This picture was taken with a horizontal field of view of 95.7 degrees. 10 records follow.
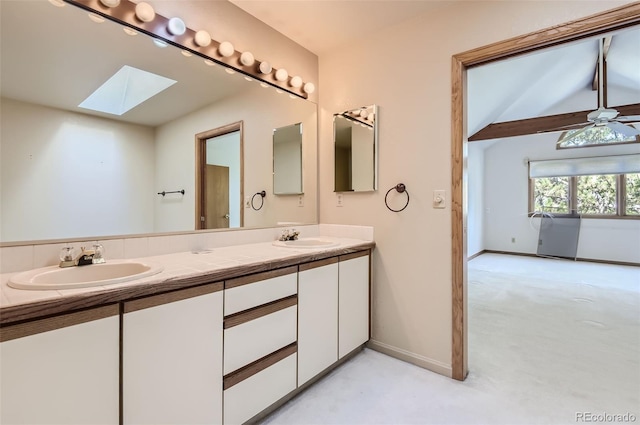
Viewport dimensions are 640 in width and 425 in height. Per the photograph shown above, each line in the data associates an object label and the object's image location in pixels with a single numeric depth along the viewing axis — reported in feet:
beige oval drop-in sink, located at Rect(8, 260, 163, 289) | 3.00
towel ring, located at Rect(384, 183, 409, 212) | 6.75
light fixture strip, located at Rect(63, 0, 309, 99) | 4.50
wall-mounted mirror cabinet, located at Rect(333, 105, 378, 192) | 7.28
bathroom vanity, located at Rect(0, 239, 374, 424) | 2.68
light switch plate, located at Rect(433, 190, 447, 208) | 6.21
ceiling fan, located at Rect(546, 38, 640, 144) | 10.86
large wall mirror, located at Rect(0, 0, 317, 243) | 3.94
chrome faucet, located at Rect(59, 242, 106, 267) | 4.01
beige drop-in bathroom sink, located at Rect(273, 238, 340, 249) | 6.78
